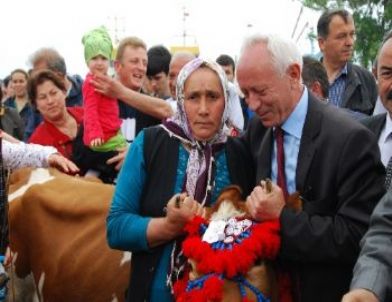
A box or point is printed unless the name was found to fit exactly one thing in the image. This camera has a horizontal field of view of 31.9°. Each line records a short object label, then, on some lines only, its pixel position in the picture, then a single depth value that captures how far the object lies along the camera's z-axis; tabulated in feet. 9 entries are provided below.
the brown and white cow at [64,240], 13.71
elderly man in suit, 8.34
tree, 58.85
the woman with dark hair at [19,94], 29.00
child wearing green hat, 15.57
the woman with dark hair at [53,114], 17.61
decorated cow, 8.05
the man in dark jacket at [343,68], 17.28
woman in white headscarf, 9.53
